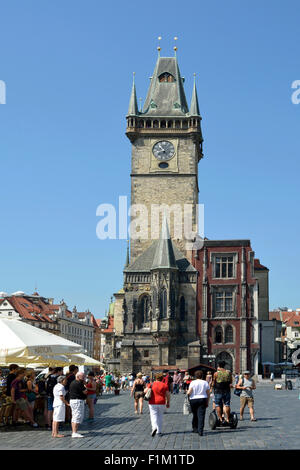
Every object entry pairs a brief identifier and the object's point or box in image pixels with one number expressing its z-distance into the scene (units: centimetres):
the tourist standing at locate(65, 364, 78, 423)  2088
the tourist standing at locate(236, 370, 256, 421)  2156
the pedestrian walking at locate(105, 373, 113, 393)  4603
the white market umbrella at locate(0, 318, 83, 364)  1948
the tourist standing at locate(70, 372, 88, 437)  1753
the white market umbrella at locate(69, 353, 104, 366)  2598
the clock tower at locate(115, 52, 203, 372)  6756
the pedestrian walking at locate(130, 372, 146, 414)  2631
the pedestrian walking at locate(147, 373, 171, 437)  1781
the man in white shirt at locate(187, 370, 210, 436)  1795
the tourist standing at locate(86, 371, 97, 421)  2259
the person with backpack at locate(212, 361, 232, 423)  1945
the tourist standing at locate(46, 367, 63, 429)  2009
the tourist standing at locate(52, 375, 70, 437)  1778
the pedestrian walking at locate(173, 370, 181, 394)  4550
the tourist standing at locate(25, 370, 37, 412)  2017
